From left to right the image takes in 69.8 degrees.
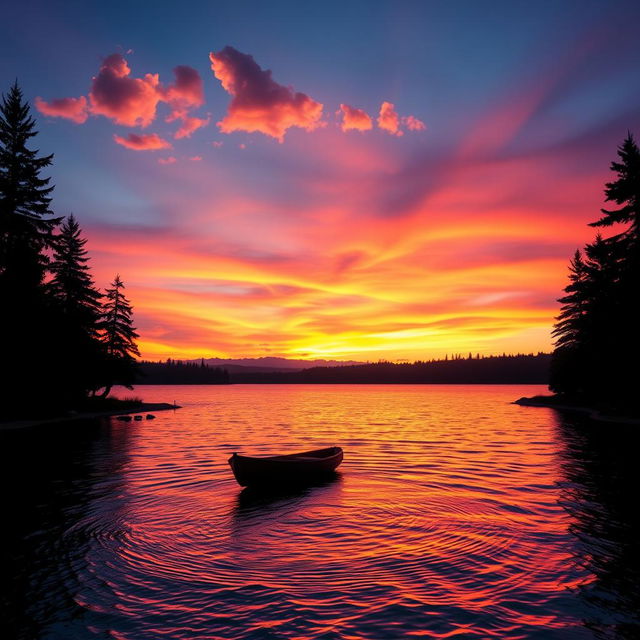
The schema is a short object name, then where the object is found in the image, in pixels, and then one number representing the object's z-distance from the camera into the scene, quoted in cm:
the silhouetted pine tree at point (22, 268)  4069
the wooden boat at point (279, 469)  1886
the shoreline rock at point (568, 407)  4461
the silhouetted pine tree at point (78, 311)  5091
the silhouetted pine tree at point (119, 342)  6525
